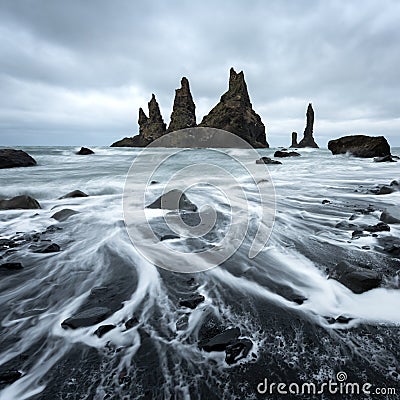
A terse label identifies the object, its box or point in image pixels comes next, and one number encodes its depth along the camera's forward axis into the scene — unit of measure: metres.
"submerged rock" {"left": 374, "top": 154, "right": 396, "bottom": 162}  17.62
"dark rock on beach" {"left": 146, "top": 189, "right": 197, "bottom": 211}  6.23
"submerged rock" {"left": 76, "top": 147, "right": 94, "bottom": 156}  28.53
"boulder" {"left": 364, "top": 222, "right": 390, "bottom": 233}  4.07
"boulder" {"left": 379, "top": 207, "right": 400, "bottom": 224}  4.55
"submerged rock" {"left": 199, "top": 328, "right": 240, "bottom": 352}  1.88
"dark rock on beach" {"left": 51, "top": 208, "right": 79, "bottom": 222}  5.41
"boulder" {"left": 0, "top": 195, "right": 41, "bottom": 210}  6.04
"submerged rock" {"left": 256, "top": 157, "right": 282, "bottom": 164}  19.16
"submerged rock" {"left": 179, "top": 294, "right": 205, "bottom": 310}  2.42
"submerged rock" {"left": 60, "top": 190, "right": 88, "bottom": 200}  7.62
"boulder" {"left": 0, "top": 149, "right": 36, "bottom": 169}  14.12
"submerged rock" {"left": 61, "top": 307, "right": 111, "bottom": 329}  2.12
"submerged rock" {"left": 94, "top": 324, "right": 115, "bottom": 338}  2.03
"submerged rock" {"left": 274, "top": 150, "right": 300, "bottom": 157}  26.98
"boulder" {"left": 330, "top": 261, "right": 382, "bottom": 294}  2.50
